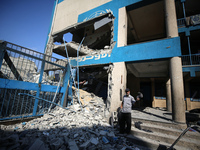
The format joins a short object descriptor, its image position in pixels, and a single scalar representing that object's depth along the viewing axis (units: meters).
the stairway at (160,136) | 3.40
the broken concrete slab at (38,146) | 2.64
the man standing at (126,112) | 4.21
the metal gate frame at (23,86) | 4.21
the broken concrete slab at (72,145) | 2.87
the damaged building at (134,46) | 5.41
